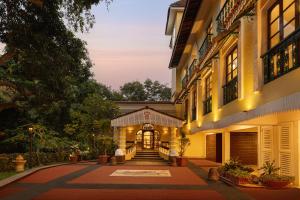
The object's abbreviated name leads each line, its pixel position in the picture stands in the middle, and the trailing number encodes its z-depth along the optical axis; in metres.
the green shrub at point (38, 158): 11.10
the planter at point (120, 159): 13.97
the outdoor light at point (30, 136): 11.74
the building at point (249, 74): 5.81
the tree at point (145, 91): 37.49
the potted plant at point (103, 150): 14.35
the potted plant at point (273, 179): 6.82
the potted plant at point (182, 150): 13.11
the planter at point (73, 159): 14.61
